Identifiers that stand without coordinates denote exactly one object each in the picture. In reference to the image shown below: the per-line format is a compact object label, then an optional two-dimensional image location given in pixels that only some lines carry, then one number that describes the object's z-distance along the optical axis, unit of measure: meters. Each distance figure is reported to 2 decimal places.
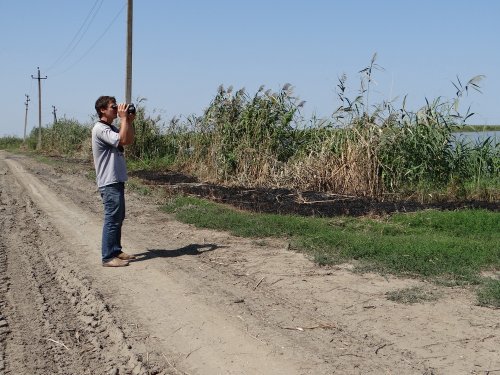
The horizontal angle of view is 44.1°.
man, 7.25
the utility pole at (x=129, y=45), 22.52
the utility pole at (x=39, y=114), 55.62
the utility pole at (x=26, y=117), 79.06
